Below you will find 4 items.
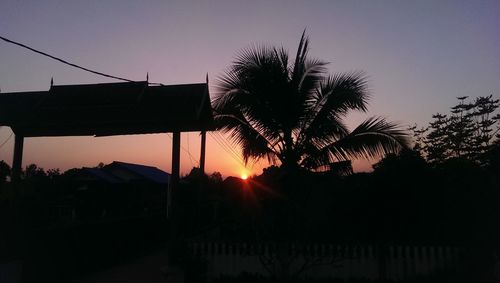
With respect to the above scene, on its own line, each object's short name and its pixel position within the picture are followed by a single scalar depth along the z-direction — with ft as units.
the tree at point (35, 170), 121.39
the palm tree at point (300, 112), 28.68
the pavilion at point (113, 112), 36.29
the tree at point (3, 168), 103.85
